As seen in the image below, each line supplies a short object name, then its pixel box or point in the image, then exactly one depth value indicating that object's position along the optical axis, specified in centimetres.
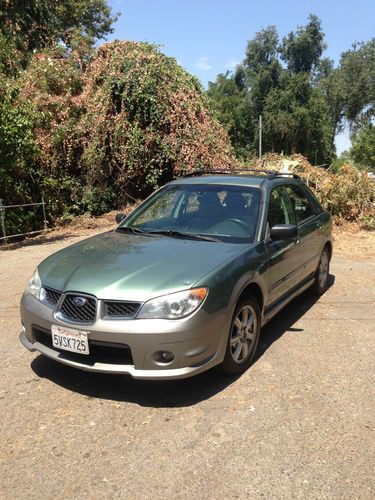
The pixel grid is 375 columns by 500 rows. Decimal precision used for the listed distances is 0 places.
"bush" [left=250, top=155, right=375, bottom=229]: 1202
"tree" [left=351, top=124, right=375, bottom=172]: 4100
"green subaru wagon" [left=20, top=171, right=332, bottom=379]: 337
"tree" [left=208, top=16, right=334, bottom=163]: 4703
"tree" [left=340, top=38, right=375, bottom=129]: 4906
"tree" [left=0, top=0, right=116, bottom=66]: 1688
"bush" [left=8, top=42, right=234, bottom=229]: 1294
